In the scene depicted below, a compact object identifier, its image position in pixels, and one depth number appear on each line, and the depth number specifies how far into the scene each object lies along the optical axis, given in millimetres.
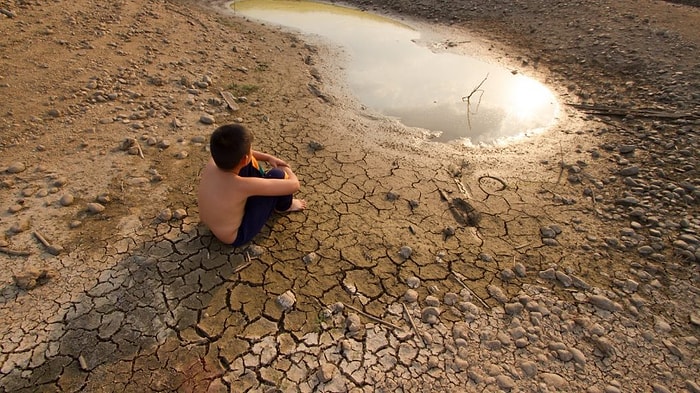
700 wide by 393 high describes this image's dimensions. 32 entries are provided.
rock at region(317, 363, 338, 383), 2303
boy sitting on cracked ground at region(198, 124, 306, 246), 2584
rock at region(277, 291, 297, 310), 2678
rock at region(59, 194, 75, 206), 3281
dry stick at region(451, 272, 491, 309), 2785
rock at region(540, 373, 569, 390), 2332
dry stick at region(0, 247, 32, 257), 2832
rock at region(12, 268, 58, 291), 2611
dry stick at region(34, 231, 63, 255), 2883
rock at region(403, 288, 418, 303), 2787
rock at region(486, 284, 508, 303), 2814
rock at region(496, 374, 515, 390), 2314
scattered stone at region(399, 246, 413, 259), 3123
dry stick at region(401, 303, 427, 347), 2546
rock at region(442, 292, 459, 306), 2781
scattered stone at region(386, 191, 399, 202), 3750
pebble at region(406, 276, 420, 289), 2898
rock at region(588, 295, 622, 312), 2746
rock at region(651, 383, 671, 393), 2303
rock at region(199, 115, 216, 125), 4633
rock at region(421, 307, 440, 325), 2648
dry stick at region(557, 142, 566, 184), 4195
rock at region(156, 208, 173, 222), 3238
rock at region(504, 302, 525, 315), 2727
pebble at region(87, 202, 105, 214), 3246
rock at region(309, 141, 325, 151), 4418
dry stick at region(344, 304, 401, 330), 2617
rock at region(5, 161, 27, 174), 3533
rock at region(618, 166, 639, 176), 4068
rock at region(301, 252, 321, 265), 3010
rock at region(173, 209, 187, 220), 3268
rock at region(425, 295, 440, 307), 2756
